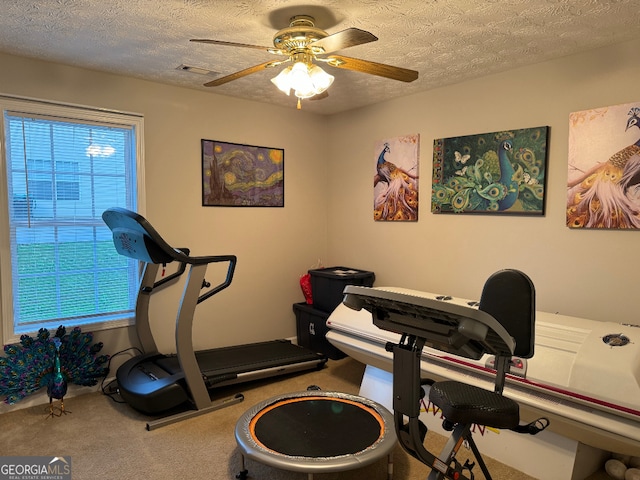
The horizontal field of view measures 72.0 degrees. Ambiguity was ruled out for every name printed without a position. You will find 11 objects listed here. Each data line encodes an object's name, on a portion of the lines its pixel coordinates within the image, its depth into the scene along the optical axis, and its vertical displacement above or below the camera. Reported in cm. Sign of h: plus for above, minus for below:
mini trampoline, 214 -122
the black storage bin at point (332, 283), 422 -72
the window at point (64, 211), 318 -3
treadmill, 286 -122
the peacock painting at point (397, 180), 401 +28
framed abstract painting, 405 +32
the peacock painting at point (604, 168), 269 +27
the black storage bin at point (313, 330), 430 -123
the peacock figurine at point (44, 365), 308 -113
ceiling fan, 232 +81
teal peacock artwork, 316 +29
